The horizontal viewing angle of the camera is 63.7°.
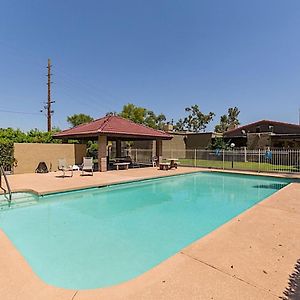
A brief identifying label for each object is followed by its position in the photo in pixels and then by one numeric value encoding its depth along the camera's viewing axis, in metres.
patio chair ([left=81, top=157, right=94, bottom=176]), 16.51
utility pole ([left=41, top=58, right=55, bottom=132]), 29.70
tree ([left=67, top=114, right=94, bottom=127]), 51.62
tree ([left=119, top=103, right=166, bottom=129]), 45.47
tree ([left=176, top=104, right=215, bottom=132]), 72.12
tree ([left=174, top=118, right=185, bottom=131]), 75.88
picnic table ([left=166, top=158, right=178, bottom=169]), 21.62
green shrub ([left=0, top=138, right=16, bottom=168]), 16.12
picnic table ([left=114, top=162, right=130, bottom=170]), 20.43
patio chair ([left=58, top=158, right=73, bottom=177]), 16.05
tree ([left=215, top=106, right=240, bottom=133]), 75.10
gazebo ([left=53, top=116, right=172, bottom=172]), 18.61
